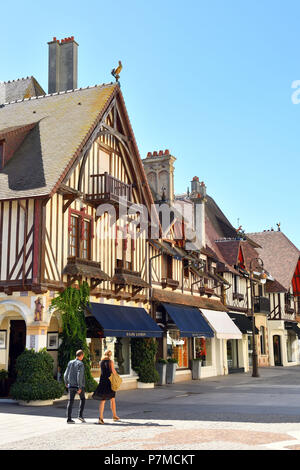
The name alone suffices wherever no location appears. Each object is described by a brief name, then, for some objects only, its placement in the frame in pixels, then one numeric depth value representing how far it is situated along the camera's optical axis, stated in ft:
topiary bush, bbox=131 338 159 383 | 70.90
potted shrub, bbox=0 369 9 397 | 57.06
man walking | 39.50
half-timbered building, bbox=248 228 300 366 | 140.26
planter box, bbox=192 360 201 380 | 88.12
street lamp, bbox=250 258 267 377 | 91.65
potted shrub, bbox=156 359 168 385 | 76.02
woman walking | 39.70
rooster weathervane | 68.74
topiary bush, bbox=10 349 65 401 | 49.73
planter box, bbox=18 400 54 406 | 50.34
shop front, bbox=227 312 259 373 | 108.68
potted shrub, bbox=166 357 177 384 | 78.12
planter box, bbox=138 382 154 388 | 70.79
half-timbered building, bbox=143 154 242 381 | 79.51
